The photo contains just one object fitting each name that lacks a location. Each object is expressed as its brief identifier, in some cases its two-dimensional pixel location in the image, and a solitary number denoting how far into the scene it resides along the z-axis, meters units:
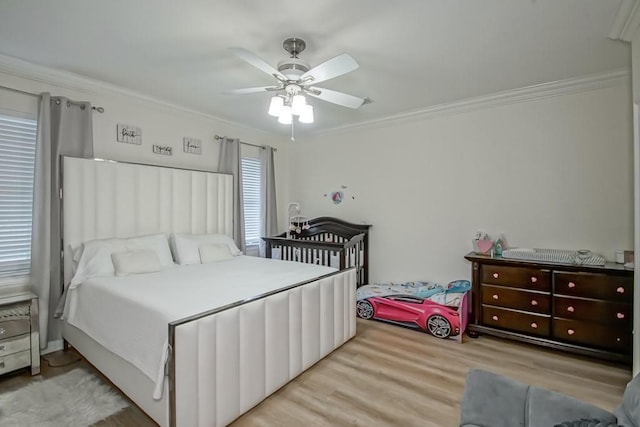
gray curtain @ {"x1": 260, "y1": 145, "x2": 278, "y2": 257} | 4.63
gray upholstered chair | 1.16
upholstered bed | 1.62
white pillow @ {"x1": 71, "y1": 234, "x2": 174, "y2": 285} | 2.52
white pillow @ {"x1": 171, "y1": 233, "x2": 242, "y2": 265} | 3.20
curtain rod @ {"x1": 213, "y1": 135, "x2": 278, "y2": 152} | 4.03
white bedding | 1.67
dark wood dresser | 2.43
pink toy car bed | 2.99
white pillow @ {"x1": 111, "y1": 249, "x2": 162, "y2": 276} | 2.57
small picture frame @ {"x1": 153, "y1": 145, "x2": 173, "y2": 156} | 3.48
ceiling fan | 2.01
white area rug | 1.84
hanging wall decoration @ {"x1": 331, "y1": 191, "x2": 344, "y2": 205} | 4.58
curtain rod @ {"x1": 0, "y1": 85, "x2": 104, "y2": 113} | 2.50
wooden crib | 3.49
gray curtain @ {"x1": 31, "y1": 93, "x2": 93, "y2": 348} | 2.55
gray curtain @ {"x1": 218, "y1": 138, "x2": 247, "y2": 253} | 4.09
